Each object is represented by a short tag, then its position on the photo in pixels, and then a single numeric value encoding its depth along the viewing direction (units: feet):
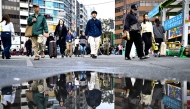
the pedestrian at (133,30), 26.35
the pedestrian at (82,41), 53.16
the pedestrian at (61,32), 39.63
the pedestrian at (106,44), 76.60
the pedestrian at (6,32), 32.14
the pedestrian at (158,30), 37.67
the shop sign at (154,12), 64.43
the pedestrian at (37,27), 26.71
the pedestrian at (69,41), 47.26
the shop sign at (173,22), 50.31
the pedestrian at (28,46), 75.03
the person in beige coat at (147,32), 32.48
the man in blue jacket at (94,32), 33.12
